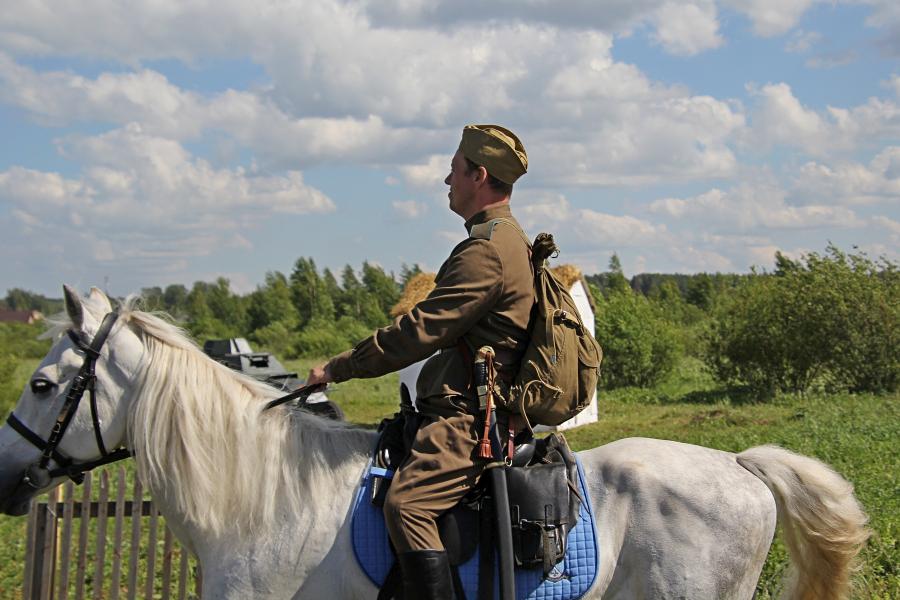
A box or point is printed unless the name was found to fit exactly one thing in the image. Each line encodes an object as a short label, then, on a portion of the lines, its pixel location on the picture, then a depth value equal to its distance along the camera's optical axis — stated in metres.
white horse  3.22
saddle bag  3.14
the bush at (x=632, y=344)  28.80
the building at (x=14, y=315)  66.27
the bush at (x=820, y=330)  22.97
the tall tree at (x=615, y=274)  35.44
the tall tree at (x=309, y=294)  61.47
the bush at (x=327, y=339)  51.47
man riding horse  3.04
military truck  16.45
